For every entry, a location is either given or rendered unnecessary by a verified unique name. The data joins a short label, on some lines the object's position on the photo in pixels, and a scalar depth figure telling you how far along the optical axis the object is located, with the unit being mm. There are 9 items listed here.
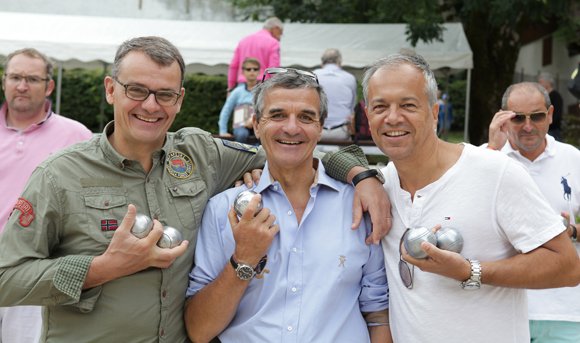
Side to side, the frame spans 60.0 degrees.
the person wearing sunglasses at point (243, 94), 8766
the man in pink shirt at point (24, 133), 4254
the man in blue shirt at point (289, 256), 2764
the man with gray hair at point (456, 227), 2539
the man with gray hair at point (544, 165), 4129
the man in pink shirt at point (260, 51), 9836
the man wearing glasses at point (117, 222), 2527
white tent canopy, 11727
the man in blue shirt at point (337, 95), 8773
